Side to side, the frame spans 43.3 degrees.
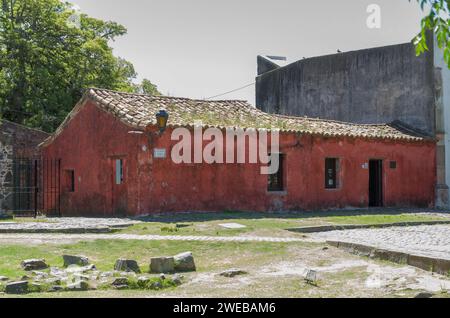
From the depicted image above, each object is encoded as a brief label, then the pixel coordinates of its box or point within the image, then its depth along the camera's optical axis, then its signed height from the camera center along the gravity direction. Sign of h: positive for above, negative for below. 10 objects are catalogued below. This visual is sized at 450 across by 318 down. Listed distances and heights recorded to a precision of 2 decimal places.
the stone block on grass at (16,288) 7.19 -1.40
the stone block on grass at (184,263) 8.80 -1.33
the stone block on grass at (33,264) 8.67 -1.33
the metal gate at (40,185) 20.56 -0.27
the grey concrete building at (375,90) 23.88 +4.07
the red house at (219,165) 16.42 +0.42
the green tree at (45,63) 27.42 +5.85
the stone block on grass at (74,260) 8.97 -1.31
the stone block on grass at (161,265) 8.62 -1.34
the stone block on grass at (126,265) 8.55 -1.33
